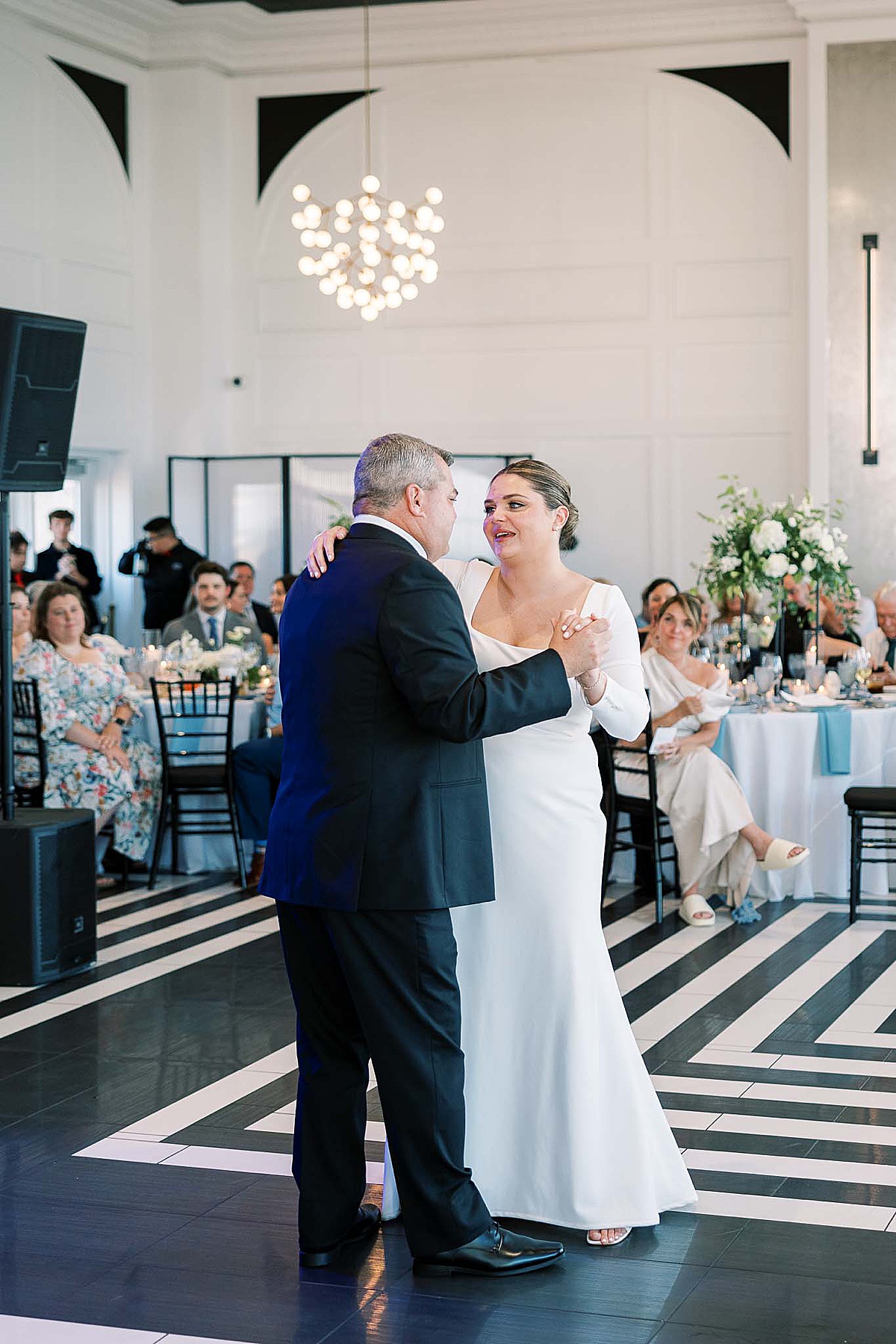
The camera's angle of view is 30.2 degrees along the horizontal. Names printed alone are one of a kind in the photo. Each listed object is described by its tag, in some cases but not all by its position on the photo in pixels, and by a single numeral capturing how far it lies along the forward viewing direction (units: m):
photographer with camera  12.17
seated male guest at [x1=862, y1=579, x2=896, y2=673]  8.98
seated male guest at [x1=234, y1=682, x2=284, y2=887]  8.06
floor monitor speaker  5.94
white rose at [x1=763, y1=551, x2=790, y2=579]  7.86
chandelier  10.52
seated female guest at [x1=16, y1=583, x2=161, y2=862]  7.88
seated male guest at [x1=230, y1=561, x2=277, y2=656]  11.52
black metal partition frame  12.83
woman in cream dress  7.02
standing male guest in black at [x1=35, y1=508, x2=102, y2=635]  12.45
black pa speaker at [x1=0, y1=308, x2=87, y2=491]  6.07
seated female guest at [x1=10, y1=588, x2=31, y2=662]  8.23
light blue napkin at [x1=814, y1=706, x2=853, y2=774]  7.34
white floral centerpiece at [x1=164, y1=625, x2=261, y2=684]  8.36
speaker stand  6.16
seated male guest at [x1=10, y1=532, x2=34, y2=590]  11.38
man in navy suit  3.09
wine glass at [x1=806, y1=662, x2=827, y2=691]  7.86
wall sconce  11.85
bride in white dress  3.44
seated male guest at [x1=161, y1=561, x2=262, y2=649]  9.40
